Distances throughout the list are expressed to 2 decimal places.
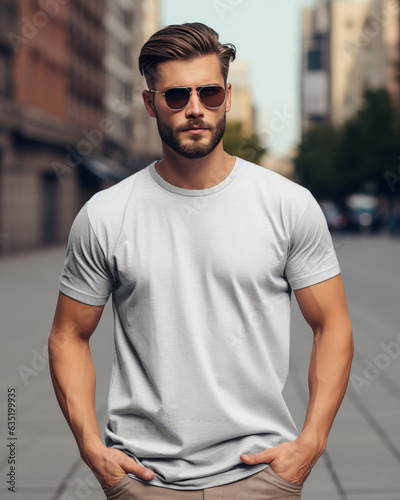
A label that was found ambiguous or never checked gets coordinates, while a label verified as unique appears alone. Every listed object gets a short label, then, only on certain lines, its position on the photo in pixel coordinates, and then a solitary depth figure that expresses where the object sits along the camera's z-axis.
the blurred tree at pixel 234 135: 63.25
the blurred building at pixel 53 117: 31.88
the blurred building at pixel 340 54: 105.38
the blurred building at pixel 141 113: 71.25
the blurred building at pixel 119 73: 58.34
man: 2.33
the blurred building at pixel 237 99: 187.23
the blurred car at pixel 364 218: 55.78
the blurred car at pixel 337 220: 55.10
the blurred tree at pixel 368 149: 59.30
